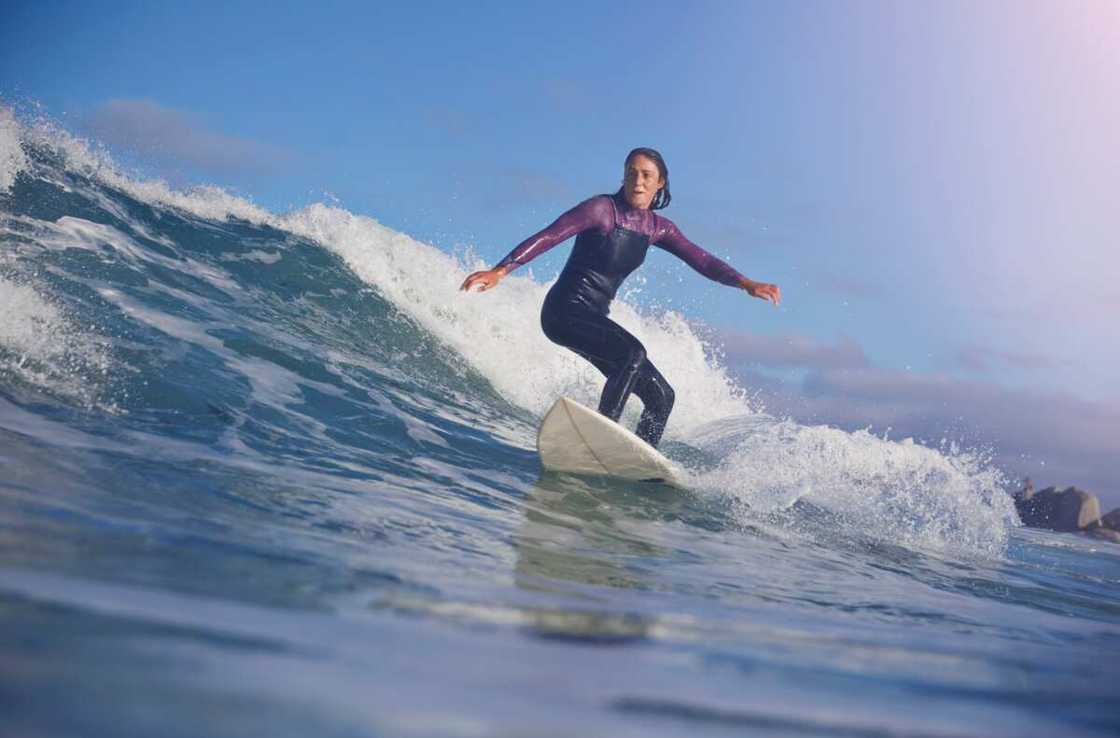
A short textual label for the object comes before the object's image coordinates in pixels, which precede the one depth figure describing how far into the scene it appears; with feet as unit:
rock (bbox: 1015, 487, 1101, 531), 80.48
